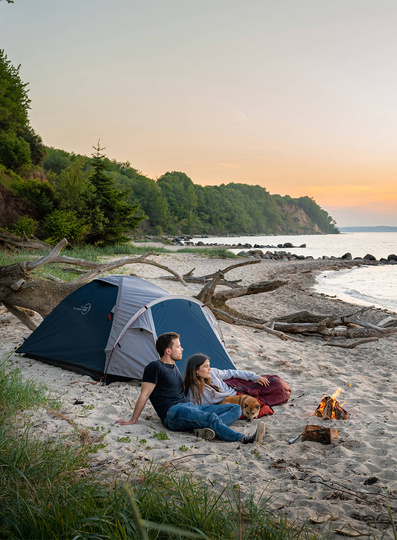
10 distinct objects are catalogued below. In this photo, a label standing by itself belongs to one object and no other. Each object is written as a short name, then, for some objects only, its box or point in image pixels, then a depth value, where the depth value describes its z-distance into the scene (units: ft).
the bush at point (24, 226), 65.25
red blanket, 19.19
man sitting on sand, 15.58
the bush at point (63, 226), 68.69
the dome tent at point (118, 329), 21.25
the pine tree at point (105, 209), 78.89
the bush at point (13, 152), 101.35
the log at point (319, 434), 15.25
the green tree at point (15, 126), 102.53
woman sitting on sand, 17.67
